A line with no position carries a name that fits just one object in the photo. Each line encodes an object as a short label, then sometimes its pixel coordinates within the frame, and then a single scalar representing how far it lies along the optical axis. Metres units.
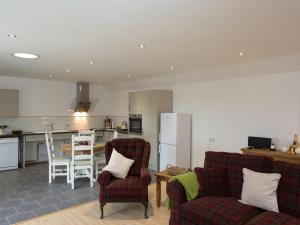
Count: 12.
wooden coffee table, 3.48
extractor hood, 7.35
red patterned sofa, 2.29
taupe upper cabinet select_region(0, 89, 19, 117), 5.86
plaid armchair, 3.23
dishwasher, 5.65
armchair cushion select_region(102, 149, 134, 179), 3.55
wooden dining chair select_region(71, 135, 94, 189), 4.46
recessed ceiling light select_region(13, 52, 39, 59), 3.77
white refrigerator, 5.45
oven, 6.27
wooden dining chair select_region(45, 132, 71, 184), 4.74
